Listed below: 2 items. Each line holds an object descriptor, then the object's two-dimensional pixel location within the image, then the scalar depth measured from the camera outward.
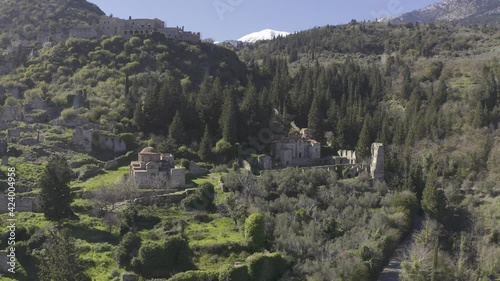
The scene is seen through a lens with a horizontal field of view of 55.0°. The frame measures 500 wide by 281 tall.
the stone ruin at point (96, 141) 45.66
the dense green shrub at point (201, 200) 35.25
